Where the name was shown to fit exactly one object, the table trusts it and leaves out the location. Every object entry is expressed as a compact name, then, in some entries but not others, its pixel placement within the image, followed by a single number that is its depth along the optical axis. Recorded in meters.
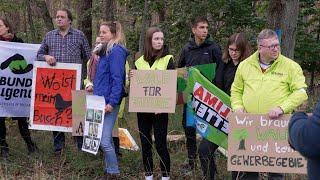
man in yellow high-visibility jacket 7.67
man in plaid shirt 11.03
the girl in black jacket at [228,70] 8.84
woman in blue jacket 9.54
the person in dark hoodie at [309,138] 3.65
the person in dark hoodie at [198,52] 9.98
